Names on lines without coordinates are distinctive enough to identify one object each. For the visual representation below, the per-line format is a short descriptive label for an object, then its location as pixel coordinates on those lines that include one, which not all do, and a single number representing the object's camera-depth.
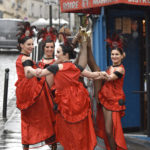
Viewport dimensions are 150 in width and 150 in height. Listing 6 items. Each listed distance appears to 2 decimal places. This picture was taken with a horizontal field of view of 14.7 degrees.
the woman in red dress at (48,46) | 8.84
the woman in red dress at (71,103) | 7.58
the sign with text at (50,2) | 24.83
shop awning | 9.14
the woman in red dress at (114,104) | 8.56
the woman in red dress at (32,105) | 8.32
